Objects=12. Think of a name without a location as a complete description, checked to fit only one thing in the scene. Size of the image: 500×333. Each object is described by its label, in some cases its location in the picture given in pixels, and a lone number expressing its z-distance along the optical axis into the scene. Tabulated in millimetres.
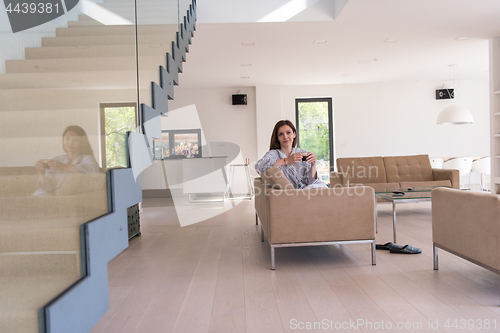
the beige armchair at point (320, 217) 2740
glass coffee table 3551
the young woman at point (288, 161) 3484
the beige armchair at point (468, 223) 1972
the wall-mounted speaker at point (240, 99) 8789
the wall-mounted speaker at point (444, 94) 8938
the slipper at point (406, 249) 3061
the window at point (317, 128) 9172
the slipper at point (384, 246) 3219
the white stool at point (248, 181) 8289
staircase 875
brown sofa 5805
